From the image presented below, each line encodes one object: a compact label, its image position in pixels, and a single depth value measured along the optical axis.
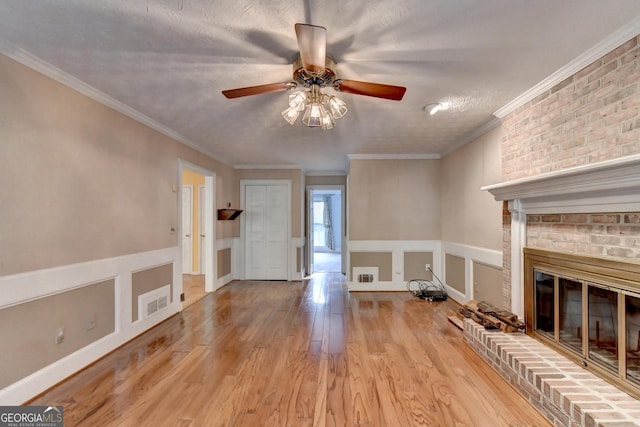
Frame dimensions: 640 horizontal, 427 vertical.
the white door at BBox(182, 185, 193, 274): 6.48
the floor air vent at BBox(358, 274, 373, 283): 5.04
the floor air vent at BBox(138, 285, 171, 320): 3.18
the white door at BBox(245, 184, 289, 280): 6.01
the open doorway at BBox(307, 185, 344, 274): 11.24
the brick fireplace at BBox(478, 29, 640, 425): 1.73
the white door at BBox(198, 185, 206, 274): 6.32
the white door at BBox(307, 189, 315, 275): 6.54
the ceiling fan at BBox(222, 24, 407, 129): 1.61
